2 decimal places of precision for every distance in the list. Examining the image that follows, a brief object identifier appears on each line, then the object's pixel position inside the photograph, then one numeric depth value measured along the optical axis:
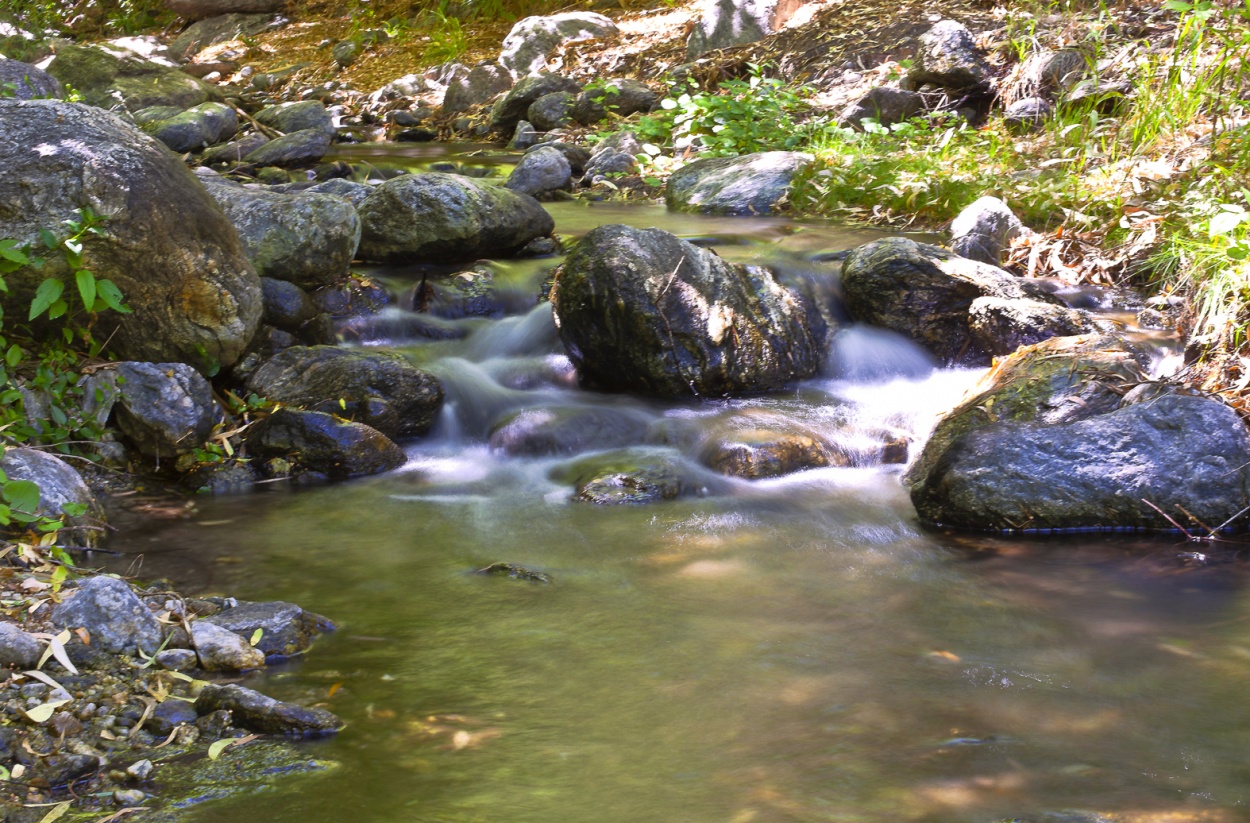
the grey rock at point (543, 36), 14.09
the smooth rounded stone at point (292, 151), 9.97
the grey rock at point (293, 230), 5.52
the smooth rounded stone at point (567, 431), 4.96
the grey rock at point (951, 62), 9.38
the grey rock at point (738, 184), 8.43
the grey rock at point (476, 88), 13.60
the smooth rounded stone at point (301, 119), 11.71
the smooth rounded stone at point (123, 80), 11.54
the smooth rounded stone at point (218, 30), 18.28
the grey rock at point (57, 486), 3.44
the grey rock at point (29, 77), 6.61
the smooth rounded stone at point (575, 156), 10.09
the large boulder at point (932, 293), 5.68
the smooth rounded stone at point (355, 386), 4.90
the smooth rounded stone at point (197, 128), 10.34
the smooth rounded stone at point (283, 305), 5.36
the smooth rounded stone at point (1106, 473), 3.83
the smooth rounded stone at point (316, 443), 4.60
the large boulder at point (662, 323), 5.23
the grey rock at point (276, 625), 2.86
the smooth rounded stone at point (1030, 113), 8.62
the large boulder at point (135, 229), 4.19
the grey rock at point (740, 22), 12.43
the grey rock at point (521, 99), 12.32
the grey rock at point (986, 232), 6.42
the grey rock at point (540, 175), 8.99
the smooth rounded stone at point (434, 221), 6.52
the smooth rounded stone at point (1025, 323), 5.34
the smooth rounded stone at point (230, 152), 9.98
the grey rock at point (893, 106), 9.48
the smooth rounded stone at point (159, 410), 4.43
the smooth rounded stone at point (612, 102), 11.70
